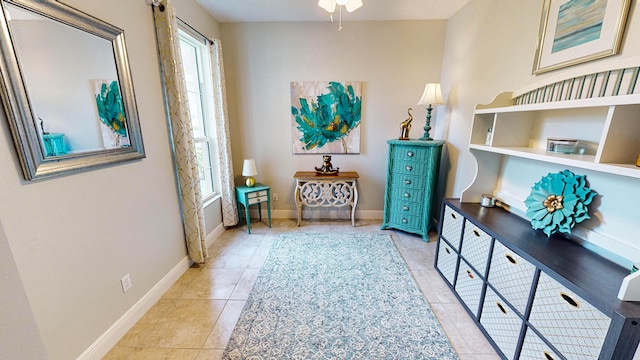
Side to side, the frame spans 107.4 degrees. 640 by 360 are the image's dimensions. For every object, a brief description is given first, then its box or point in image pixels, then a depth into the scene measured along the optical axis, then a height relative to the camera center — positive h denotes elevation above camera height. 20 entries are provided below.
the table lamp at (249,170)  3.05 -0.51
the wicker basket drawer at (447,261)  1.91 -1.09
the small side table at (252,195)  2.95 -0.82
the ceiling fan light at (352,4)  1.74 +0.92
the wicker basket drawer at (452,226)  1.85 -0.77
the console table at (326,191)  3.12 -0.80
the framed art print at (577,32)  1.17 +0.55
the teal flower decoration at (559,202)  1.25 -0.39
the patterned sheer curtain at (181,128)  1.83 +0.02
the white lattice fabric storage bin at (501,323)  1.29 -1.11
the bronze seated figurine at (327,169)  3.15 -0.51
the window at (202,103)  2.60 +0.31
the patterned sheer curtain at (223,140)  2.72 -0.12
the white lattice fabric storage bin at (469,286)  1.60 -1.10
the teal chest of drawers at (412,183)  2.63 -0.60
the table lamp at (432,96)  2.59 +0.38
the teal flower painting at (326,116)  3.07 +0.19
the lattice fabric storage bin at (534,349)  1.10 -1.04
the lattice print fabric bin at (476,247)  1.54 -0.80
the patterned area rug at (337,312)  1.45 -1.31
